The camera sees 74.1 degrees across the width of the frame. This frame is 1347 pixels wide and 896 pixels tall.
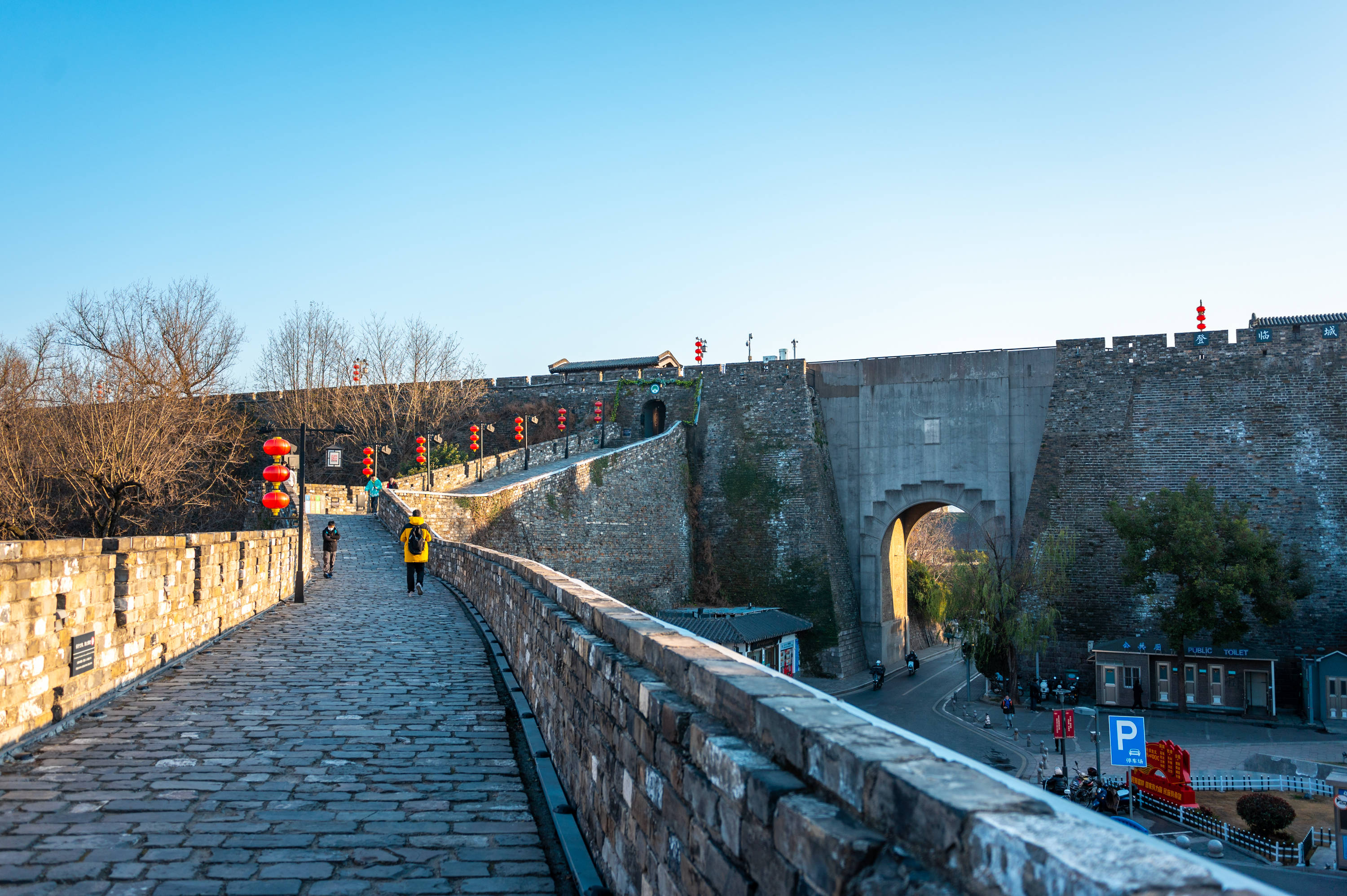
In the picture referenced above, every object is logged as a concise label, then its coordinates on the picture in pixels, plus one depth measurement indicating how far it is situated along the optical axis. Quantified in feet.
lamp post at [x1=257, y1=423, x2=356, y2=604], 46.62
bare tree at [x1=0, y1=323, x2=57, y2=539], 73.36
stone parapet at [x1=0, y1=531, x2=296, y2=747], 18.56
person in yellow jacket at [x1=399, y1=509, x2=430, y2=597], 47.47
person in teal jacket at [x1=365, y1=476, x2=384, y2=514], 85.40
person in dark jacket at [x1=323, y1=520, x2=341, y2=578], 56.75
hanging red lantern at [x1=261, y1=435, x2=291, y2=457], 49.73
